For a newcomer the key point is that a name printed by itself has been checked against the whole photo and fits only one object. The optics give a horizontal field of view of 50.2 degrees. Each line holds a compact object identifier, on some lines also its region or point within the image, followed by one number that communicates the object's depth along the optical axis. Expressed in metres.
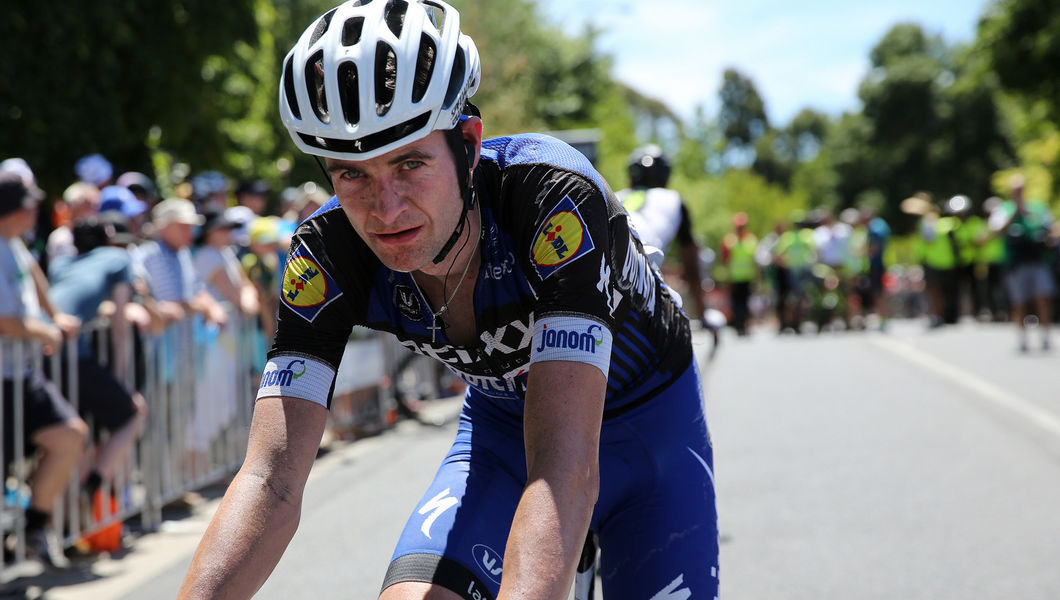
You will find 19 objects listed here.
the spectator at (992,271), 20.75
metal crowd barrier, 5.91
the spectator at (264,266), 9.17
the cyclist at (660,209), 6.27
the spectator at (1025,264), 14.95
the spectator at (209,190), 9.12
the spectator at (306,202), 8.95
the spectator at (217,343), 7.95
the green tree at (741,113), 114.94
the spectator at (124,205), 7.84
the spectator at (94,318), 6.52
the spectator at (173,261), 7.66
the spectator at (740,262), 20.44
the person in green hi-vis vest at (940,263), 20.72
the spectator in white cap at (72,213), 7.39
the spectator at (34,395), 5.74
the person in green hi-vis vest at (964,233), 20.75
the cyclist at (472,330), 2.21
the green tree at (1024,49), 30.72
